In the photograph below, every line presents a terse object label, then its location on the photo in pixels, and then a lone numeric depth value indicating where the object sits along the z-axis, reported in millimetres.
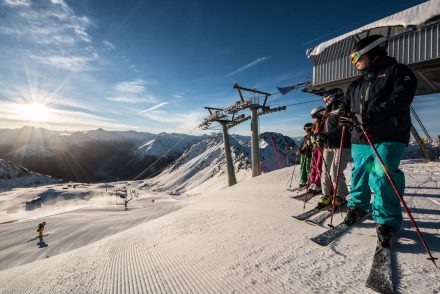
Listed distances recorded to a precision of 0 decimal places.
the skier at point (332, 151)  4637
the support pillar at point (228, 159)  26022
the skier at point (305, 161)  7098
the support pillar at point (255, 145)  19266
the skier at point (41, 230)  14016
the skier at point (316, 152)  5343
